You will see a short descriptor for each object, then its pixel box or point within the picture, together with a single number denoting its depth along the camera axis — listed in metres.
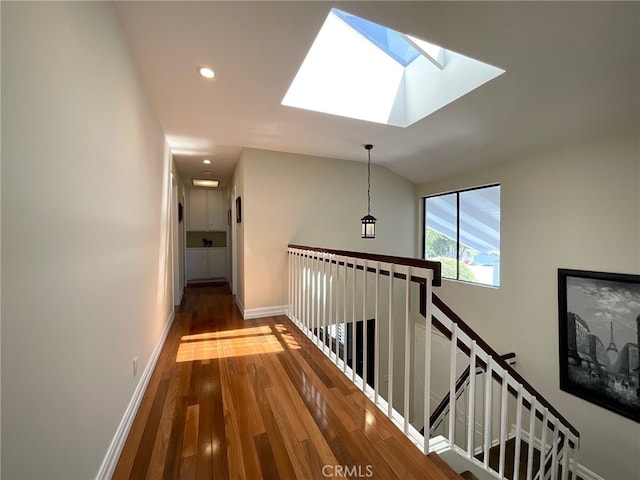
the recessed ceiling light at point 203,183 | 5.86
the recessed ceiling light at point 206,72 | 2.00
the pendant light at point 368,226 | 3.53
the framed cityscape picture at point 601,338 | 2.60
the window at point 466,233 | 3.94
